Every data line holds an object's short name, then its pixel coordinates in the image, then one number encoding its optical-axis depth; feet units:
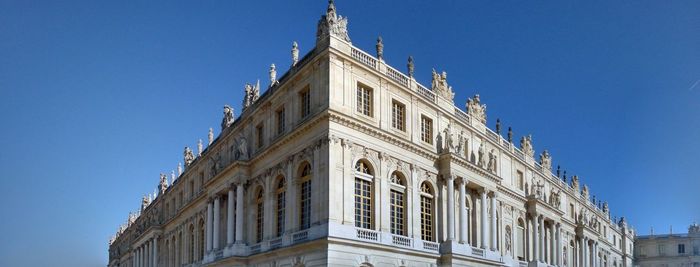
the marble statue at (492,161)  146.20
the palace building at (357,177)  102.94
